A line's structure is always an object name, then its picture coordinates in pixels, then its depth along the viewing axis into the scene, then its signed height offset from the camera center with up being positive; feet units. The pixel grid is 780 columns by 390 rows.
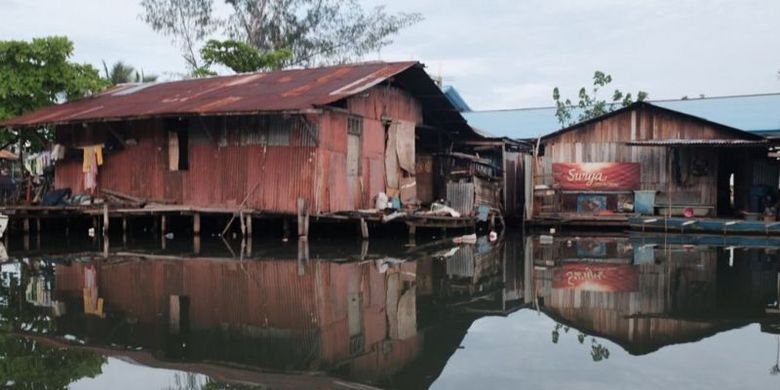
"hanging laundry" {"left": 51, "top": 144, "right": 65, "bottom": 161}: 64.76 +3.45
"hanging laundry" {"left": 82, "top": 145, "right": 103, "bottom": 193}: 62.44 +2.24
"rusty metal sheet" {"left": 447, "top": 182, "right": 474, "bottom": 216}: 60.18 -0.62
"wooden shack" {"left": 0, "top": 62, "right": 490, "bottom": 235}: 53.88 +4.21
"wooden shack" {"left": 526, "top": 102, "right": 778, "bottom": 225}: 65.26 +1.91
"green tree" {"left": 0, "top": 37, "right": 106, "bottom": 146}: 64.13 +10.49
